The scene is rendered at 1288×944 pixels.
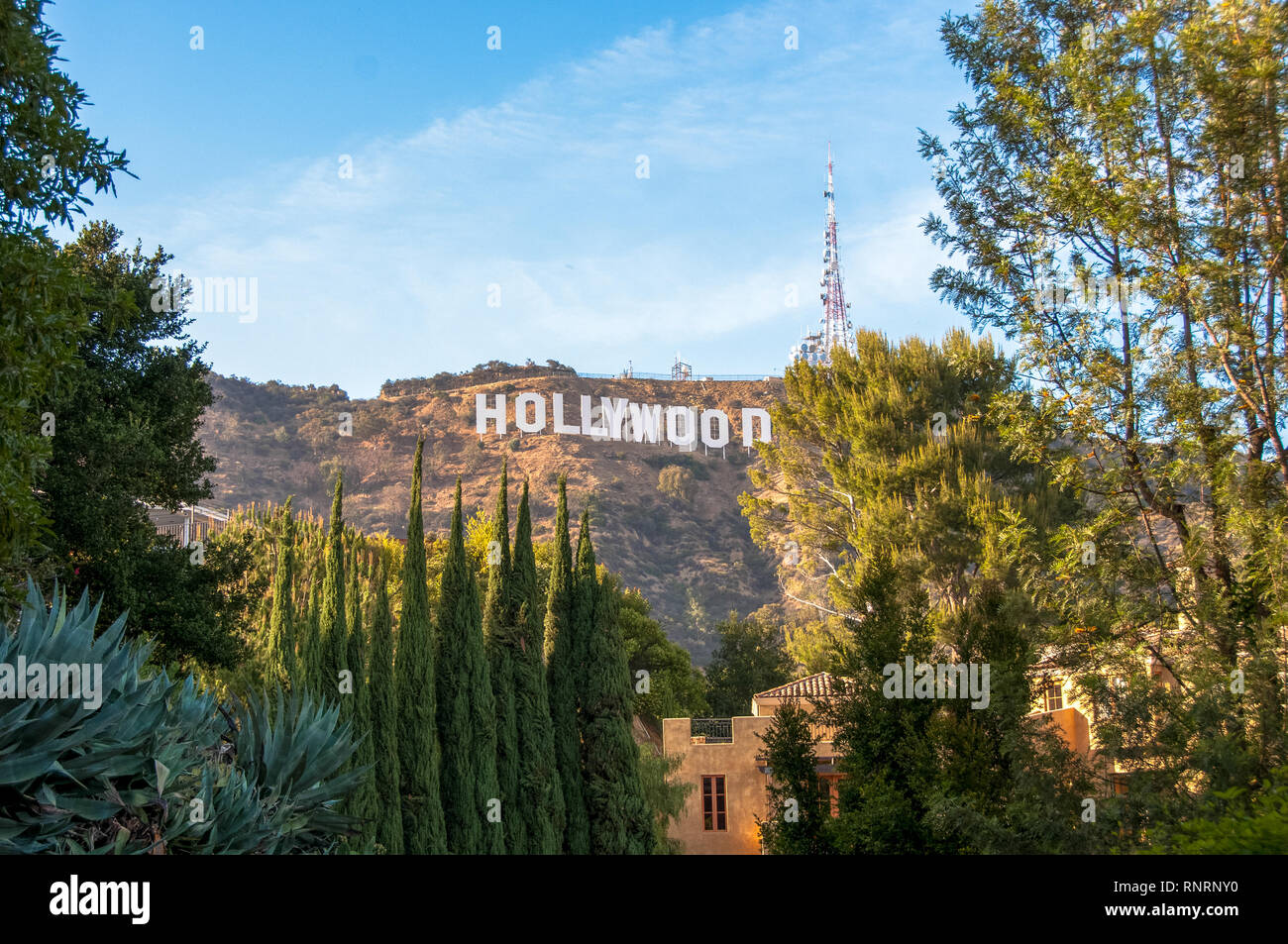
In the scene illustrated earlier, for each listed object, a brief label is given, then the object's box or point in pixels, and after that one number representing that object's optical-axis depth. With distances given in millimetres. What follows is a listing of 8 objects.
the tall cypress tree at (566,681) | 19922
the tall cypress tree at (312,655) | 15930
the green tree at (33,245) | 8531
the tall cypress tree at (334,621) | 16125
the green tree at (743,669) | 40781
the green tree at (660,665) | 37062
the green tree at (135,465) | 14359
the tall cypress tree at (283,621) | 16203
